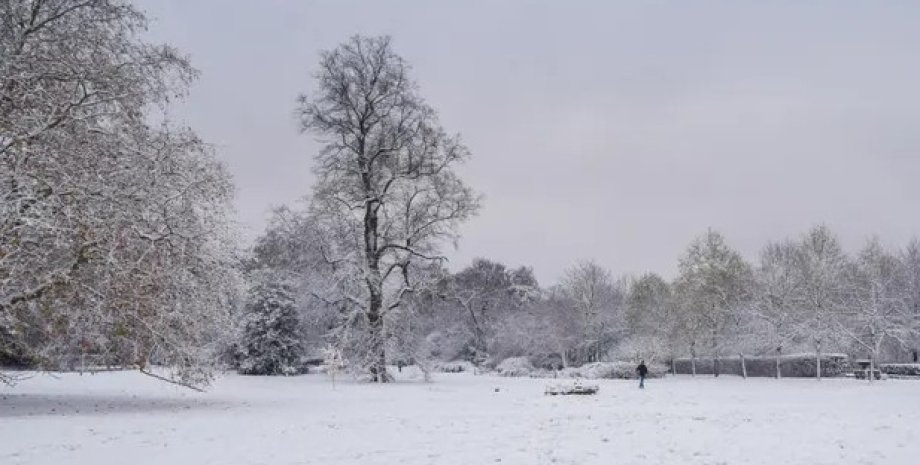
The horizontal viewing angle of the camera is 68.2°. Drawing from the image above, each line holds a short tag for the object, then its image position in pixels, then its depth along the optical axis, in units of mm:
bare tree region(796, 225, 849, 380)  39562
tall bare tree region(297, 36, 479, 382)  31422
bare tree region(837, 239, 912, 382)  34906
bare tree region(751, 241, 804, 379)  42594
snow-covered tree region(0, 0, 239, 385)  12485
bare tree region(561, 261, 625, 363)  60375
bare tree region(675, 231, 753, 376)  48678
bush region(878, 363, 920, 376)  39288
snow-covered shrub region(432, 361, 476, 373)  61628
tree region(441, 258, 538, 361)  67312
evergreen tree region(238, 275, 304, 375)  41562
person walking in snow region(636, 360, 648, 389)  30227
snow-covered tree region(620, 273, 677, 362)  48572
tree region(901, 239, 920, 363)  40750
